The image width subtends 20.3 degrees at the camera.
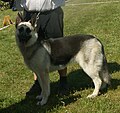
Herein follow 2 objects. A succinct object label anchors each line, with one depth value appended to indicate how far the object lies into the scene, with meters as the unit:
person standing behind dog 5.94
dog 5.88
